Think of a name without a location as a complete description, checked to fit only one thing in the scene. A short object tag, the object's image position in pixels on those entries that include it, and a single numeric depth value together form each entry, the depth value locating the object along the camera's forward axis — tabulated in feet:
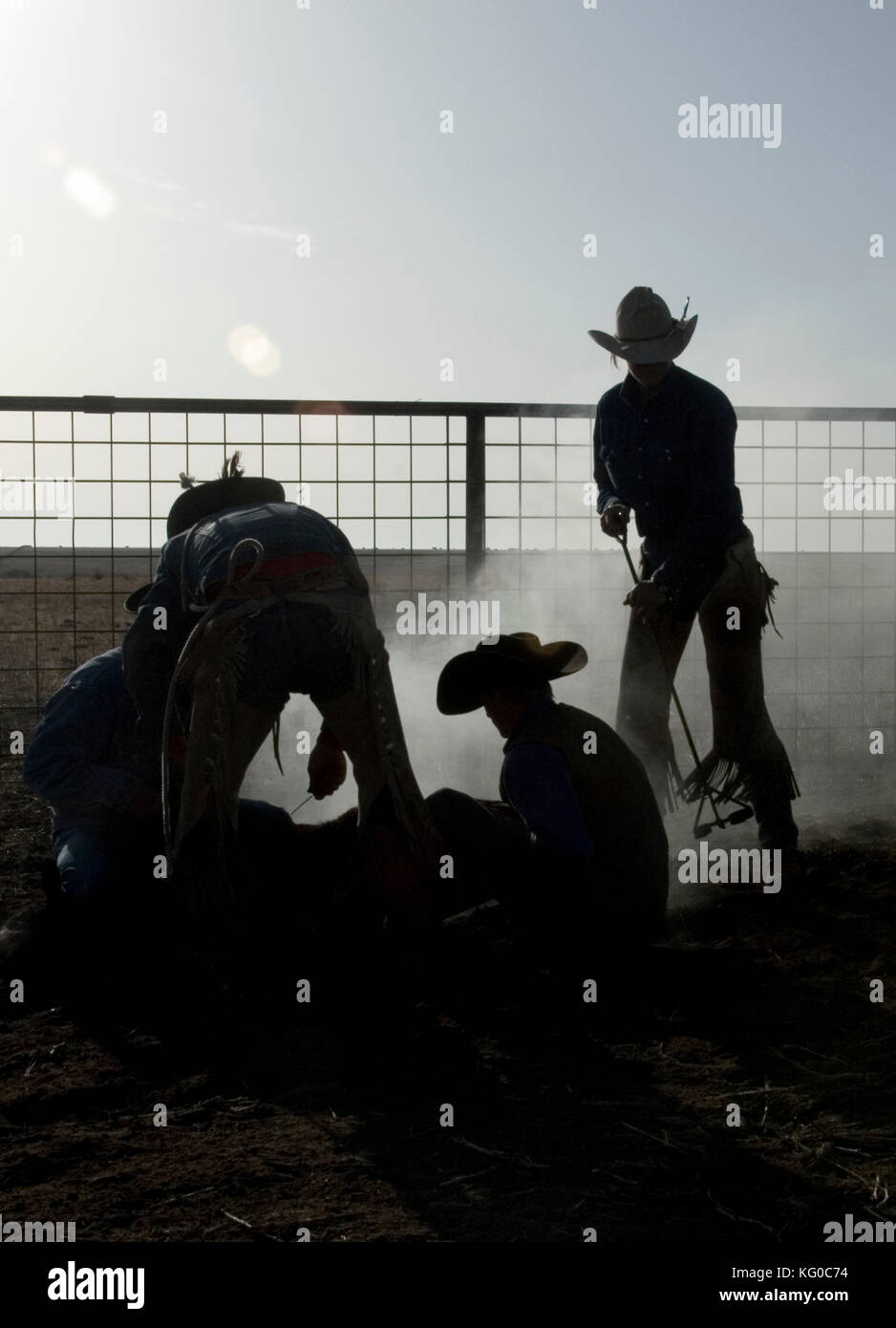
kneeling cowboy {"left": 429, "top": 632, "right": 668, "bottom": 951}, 13.67
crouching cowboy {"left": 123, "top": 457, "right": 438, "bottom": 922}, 13.07
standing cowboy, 17.97
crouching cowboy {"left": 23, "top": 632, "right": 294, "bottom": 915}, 15.52
